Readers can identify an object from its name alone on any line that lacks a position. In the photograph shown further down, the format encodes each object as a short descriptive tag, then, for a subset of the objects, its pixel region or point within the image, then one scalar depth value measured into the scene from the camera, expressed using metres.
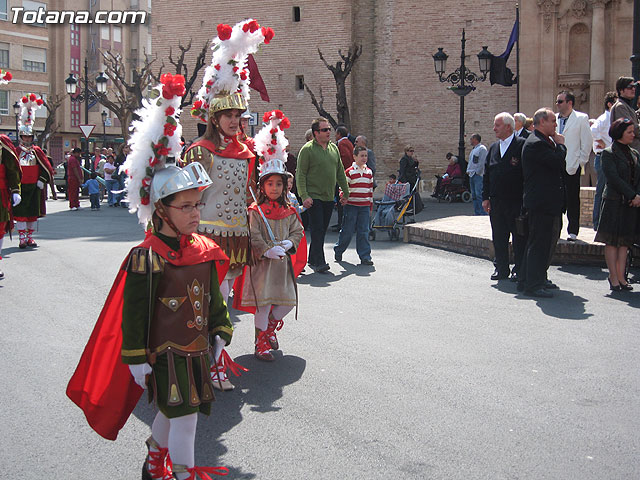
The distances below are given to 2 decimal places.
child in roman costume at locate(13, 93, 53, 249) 14.10
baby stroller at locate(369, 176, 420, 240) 16.17
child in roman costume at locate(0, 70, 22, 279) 11.52
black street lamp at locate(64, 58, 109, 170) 37.03
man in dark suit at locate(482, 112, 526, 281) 10.40
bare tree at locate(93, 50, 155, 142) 43.34
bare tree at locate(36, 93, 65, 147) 55.37
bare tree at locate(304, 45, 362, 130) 36.34
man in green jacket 11.54
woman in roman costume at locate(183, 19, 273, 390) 6.23
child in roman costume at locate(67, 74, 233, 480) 3.93
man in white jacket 11.85
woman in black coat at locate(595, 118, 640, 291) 9.70
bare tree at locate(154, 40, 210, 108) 41.26
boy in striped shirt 12.80
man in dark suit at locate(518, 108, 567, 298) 9.44
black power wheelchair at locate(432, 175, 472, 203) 29.36
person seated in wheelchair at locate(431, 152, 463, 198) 29.61
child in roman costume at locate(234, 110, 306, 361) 6.63
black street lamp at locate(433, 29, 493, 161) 26.02
